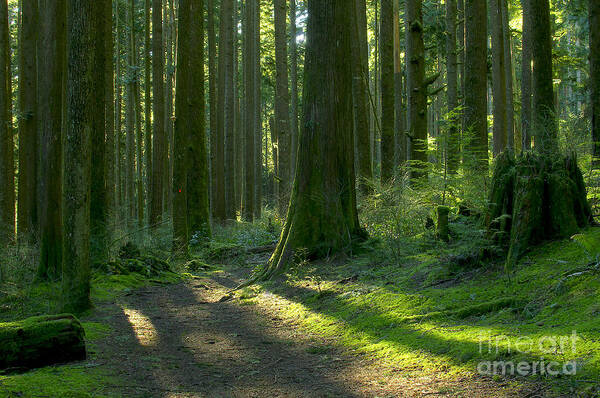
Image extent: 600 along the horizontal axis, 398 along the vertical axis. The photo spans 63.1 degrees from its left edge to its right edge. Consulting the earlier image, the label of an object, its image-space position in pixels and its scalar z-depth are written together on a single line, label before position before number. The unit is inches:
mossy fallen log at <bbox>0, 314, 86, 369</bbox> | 177.3
